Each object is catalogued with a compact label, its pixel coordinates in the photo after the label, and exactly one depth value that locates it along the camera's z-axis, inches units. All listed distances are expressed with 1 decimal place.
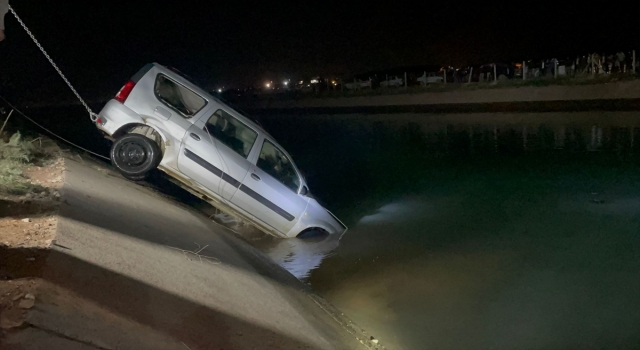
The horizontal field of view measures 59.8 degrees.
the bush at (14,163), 257.3
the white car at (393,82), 2445.0
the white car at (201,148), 352.5
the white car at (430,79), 2217.3
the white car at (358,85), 2539.4
